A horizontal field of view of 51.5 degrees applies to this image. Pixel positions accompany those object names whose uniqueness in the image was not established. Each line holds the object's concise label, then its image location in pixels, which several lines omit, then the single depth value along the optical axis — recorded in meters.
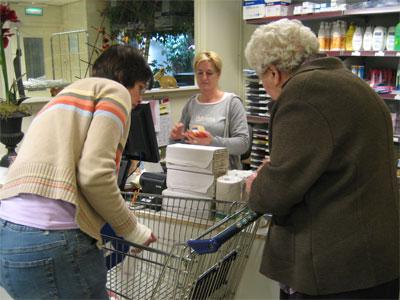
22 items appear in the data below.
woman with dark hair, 1.18
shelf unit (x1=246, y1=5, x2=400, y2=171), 3.32
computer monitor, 2.06
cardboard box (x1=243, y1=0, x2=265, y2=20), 4.05
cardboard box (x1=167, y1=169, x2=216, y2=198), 1.83
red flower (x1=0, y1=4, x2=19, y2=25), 2.62
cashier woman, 2.64
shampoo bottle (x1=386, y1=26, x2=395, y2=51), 3.31
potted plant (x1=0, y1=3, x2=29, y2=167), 2.64
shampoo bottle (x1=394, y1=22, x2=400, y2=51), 3.22
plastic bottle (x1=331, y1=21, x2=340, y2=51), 3.62
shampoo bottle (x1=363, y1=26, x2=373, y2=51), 3.43
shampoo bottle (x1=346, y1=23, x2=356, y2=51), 3.56
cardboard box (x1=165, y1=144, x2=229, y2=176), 1.82
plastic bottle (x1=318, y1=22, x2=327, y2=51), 3.70
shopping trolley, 1.28
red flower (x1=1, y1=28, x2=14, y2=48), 2.71
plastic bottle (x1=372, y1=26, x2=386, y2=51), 3.36
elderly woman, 1.18
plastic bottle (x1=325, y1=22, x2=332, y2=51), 3.70
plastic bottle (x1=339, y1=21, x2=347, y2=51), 3.62
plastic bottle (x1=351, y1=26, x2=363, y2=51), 3.49
